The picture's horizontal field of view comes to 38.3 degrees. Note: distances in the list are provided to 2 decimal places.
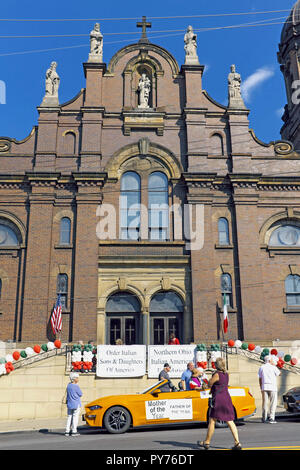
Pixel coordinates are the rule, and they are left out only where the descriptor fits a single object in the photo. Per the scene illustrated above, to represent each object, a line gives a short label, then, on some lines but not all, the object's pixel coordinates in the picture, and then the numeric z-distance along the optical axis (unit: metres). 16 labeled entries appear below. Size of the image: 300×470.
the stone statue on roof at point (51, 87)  25.59
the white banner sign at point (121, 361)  16.55
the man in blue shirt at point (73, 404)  11.38
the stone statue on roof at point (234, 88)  26.48
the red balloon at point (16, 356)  17.50
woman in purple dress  8.02
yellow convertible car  11.23
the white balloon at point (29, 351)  18.23
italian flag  21.03
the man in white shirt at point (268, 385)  12.43
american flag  20.42
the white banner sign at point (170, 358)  16.64
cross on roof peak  28.02
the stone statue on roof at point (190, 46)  26.86
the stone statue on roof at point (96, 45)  26.40
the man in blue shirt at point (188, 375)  12.52
